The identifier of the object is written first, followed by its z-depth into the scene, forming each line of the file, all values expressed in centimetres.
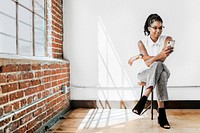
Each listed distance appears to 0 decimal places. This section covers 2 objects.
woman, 299
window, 212
